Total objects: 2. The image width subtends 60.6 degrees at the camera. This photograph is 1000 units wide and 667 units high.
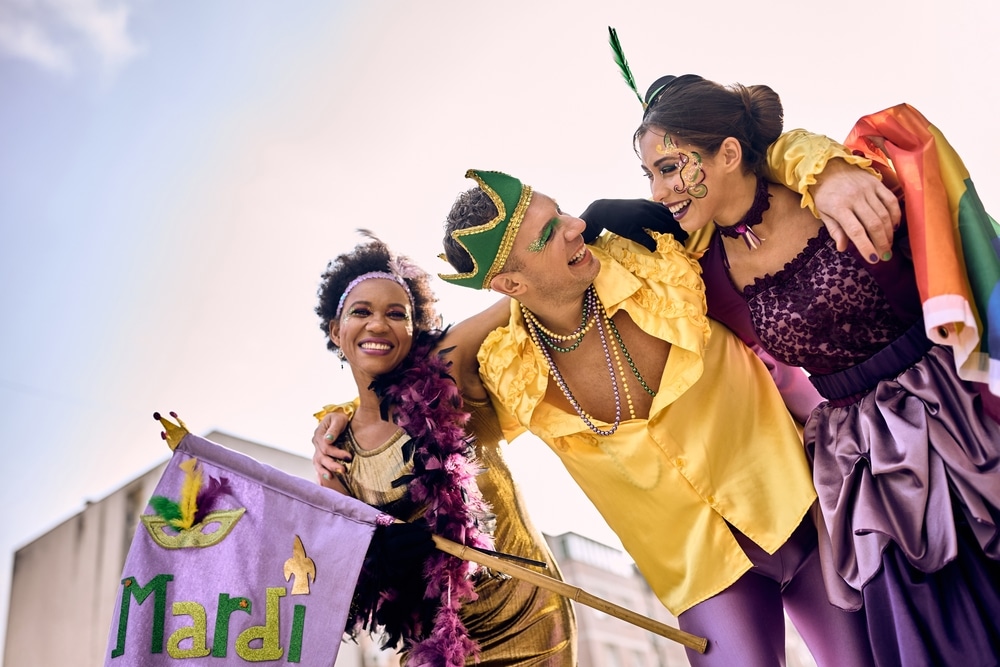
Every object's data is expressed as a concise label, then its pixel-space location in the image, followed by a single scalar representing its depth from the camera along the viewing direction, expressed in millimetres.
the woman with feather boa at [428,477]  2734
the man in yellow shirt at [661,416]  2455
